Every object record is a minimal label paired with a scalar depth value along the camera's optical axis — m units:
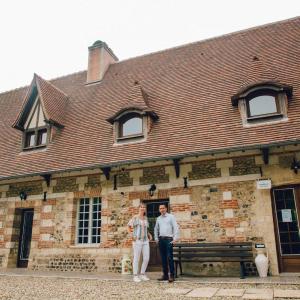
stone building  8.38
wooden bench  7.70
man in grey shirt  7.22
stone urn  7.59
